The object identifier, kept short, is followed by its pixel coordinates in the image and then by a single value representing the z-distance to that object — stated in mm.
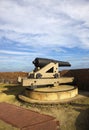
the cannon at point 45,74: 6557
